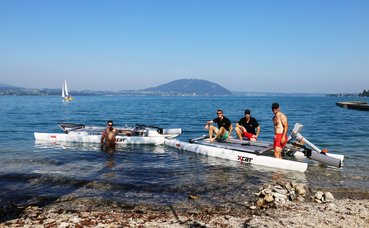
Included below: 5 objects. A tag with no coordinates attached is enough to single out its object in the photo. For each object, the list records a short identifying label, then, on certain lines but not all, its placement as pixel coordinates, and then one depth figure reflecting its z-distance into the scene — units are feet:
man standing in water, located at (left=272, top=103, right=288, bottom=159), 42.11
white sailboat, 424.05
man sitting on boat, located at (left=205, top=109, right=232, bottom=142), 56.34
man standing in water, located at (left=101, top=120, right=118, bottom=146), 60.64
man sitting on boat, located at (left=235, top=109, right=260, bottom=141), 57.42
